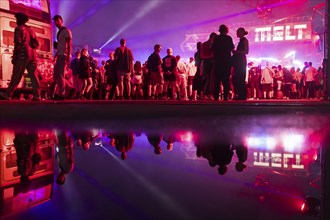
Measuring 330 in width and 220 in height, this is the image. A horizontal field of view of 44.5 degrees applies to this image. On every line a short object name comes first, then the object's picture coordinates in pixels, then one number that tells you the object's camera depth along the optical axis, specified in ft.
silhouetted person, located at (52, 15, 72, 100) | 28.78
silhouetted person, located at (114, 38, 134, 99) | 37.24
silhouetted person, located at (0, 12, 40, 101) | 27.59
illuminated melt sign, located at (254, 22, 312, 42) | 110.42
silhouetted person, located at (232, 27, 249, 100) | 29.55
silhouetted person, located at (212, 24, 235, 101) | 29.48
